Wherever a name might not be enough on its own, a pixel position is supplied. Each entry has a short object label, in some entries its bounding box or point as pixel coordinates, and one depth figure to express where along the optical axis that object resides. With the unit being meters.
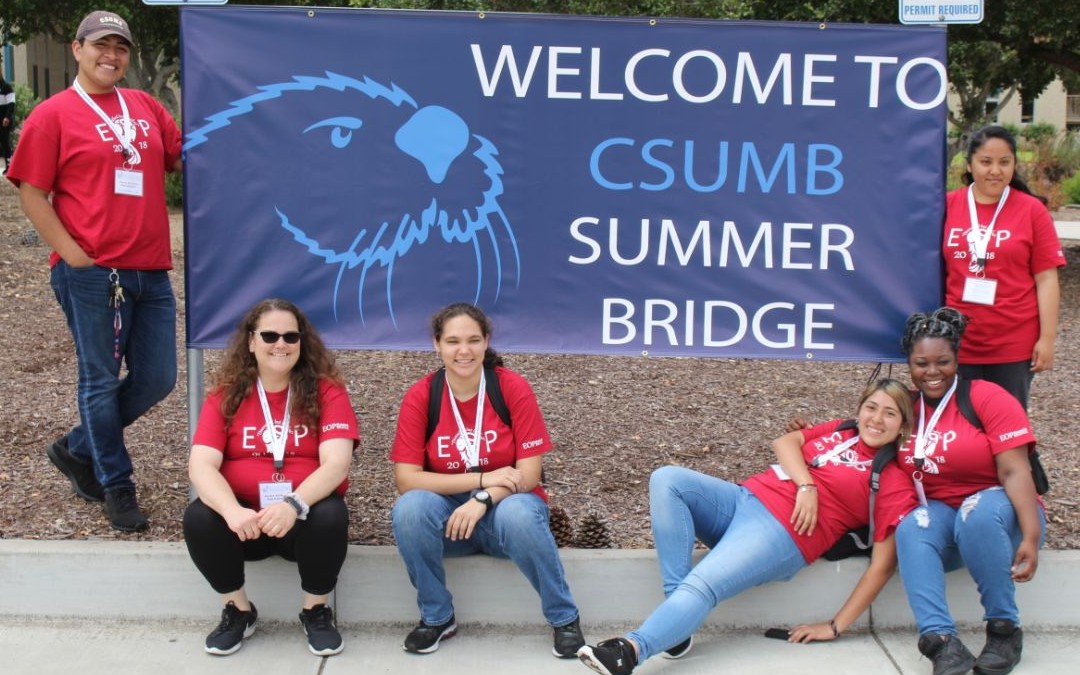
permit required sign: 4.16
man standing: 3.92
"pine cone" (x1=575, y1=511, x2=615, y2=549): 4.30
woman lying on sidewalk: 3.72
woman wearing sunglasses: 3.66
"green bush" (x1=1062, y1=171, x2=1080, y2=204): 22.58
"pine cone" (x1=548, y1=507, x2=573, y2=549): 4.30
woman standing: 4.01
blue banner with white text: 4.19
